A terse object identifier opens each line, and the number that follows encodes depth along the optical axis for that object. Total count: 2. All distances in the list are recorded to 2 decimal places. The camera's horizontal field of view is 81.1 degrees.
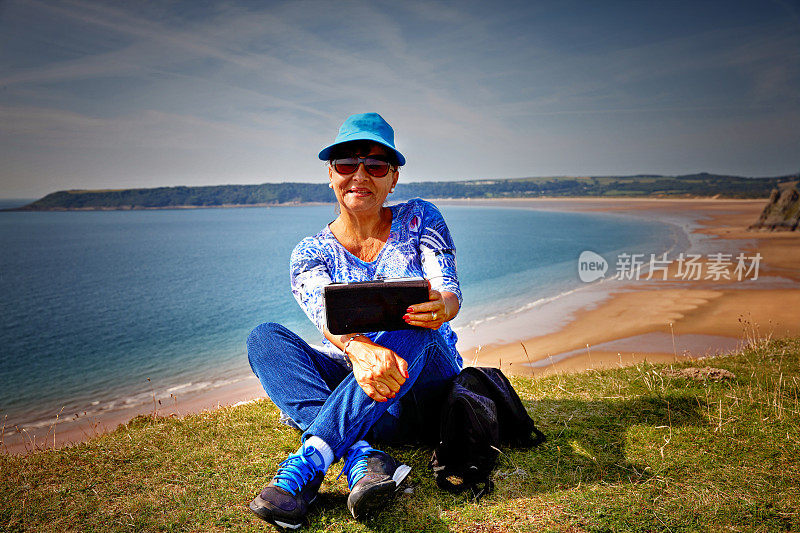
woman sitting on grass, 2.67
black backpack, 3.07
